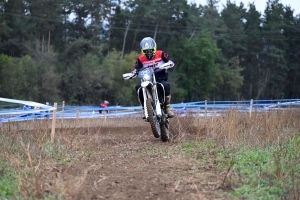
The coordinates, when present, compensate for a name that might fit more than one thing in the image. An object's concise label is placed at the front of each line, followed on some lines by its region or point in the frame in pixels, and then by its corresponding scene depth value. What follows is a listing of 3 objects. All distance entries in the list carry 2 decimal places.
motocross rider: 18.64
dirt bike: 17.75
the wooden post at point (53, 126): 17.89
